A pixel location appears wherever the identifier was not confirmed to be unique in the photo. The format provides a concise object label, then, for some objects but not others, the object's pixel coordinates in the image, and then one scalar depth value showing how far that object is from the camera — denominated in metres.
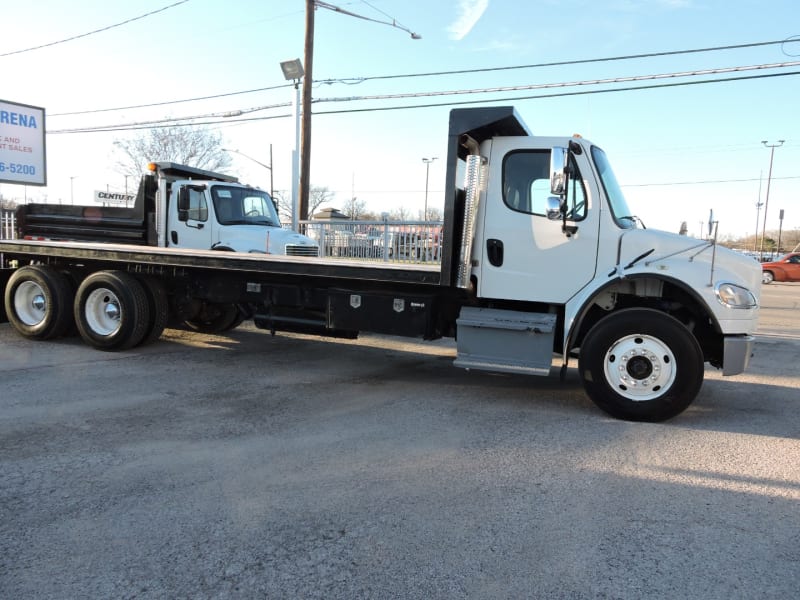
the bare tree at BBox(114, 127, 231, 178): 38.59
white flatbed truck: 5.28
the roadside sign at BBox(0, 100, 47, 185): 17.34
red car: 29.38
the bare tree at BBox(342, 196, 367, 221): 79.68
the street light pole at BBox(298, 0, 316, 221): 16.73
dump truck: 10.84
